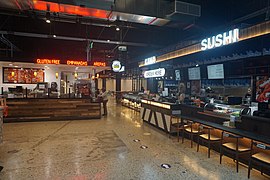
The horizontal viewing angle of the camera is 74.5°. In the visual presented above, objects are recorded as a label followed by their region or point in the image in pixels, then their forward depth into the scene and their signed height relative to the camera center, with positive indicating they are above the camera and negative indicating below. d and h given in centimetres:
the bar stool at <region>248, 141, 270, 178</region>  283 -121
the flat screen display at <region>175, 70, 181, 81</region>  1064 +64
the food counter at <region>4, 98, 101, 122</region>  837 -115
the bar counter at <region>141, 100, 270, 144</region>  331 -89
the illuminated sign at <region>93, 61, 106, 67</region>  1011 +126
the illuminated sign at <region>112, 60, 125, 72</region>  966 +108
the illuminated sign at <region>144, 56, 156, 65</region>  953 +142
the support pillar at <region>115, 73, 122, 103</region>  1700 -13
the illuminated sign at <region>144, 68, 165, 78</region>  818 +64
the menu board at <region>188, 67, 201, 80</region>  908 +65
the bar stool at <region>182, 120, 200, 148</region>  475 -124
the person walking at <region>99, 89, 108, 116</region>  993 -114
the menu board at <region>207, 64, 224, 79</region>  763 +64
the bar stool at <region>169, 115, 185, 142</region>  574 -126
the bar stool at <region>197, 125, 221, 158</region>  405 -124
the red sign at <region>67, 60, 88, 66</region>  962 +126
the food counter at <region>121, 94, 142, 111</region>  1099 -107
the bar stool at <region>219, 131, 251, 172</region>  338 -126
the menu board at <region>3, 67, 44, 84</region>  1123 +68
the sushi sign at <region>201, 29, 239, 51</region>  462 +131
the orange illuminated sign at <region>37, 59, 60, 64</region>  923 +129
